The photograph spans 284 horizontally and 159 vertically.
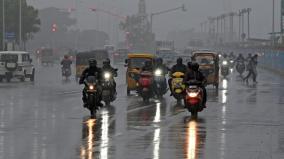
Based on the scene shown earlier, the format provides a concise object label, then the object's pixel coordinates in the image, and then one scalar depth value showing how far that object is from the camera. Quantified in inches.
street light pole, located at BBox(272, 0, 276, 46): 4048.7
